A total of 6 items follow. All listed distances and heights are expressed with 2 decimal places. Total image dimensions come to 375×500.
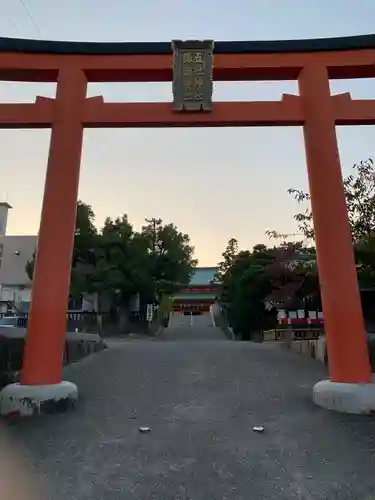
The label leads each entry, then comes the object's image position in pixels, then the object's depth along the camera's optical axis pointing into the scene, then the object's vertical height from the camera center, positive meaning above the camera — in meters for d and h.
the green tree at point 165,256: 32.06 +6.80
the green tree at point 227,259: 37.80 +7.74
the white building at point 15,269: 33.16 +6.10
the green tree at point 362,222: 10.06 +3.08
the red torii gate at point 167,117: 6.21 +3.64
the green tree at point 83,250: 27.08 +6.21
